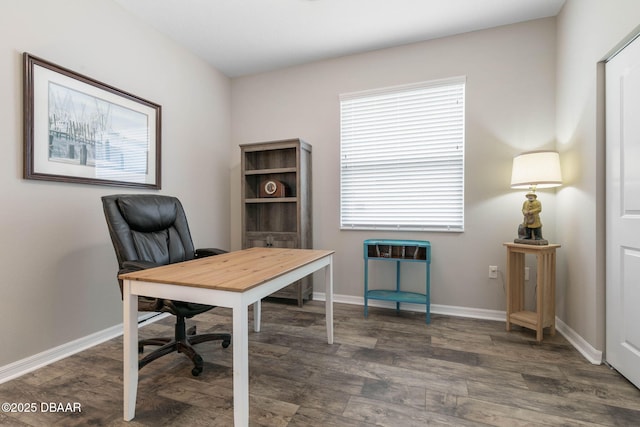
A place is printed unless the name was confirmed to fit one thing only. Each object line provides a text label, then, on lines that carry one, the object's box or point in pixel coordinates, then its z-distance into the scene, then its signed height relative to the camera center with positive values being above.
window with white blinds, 2.81 +0.57
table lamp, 2.19 +0.26
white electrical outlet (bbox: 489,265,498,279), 2.67 -0.54
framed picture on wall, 1.86 +0.62
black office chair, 1.68 -0.22
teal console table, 2.62 -0.42
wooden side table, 2.19 -0.58
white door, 1.60 +0.01
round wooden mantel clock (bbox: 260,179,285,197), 3.22 +0.28
